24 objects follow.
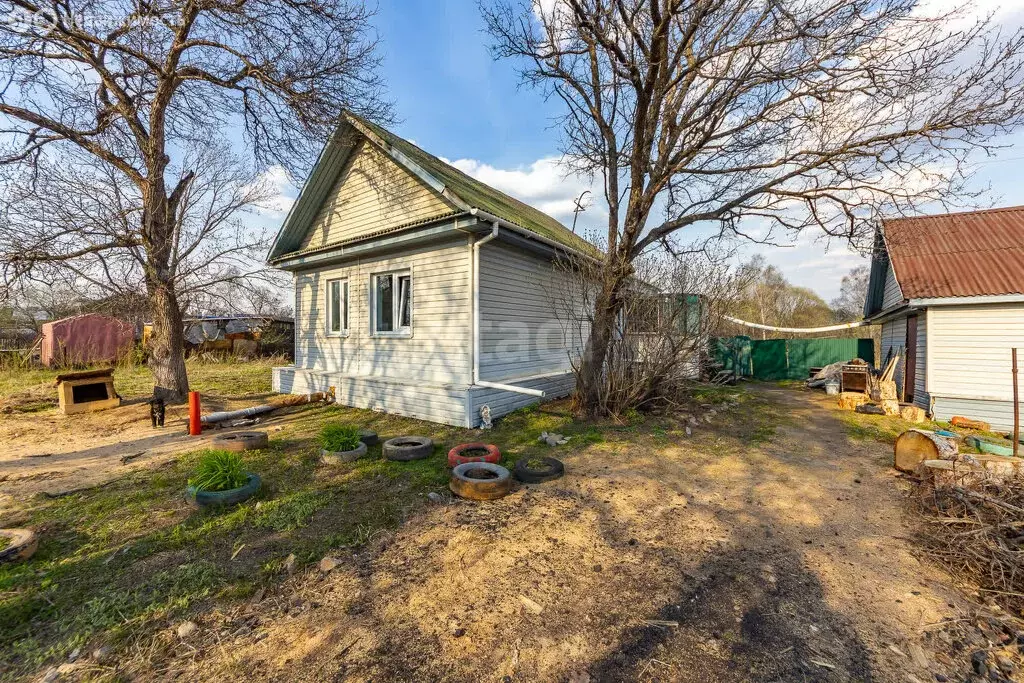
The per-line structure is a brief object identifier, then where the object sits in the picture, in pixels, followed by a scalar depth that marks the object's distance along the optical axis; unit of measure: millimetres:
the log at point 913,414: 8617
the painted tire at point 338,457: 5227
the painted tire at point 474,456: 4953
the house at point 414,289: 7332
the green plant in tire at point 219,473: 4059
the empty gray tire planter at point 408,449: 5344
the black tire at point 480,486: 4207
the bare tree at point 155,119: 7473
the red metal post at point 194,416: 6566
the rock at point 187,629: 2357
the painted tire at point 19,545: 3024
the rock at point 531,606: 2635
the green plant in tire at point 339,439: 5341
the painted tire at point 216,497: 3934
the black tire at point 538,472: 4746
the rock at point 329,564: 3025
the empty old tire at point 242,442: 5605
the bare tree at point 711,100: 6227
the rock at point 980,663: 2221
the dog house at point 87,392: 7883
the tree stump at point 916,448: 4781
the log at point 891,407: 8984
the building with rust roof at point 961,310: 8195
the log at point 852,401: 9716
